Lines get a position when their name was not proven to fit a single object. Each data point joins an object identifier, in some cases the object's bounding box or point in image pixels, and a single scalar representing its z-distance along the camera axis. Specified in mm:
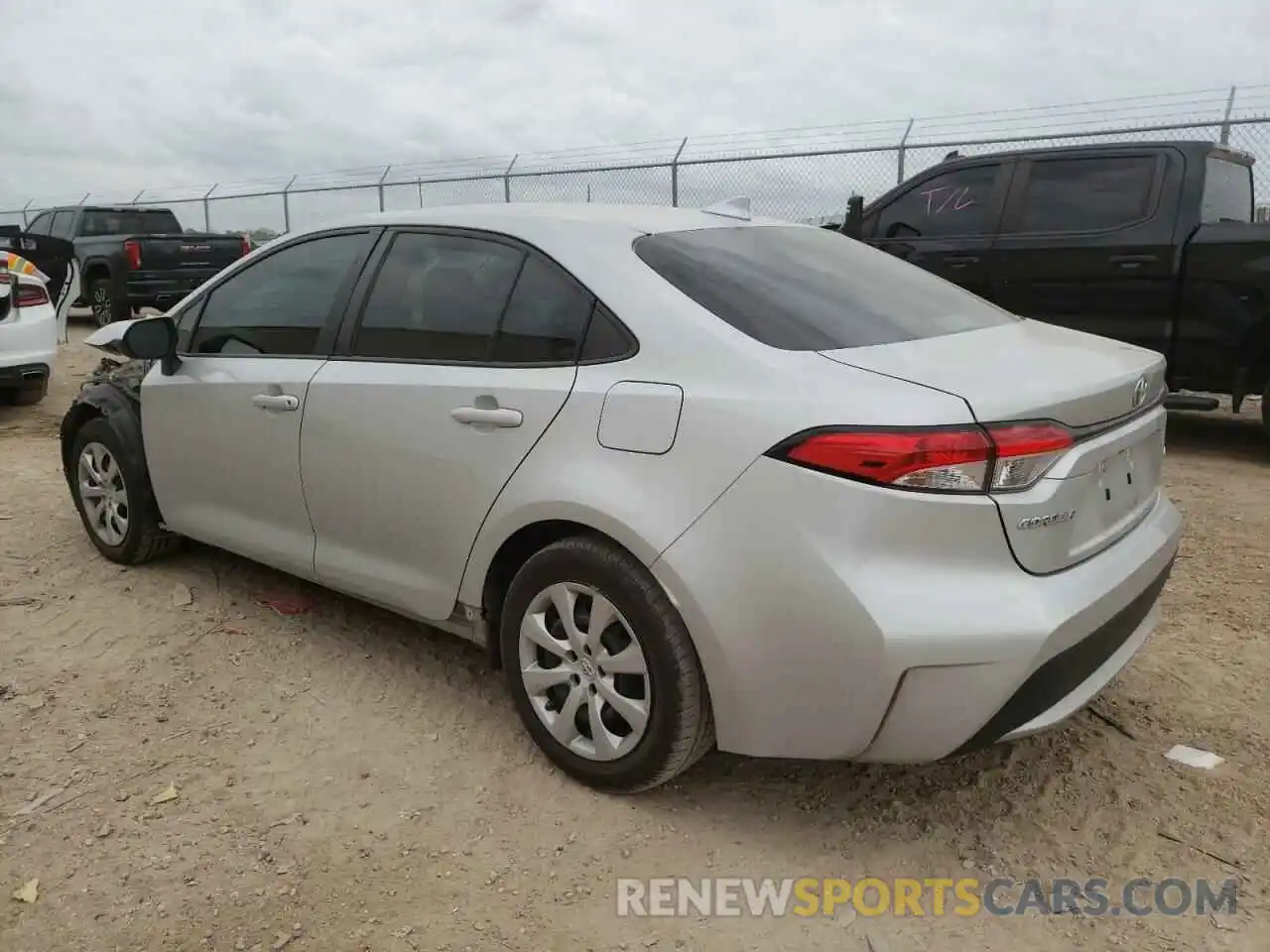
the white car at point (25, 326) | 7398
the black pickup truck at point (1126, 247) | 5957
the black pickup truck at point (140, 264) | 12359
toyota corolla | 2156
